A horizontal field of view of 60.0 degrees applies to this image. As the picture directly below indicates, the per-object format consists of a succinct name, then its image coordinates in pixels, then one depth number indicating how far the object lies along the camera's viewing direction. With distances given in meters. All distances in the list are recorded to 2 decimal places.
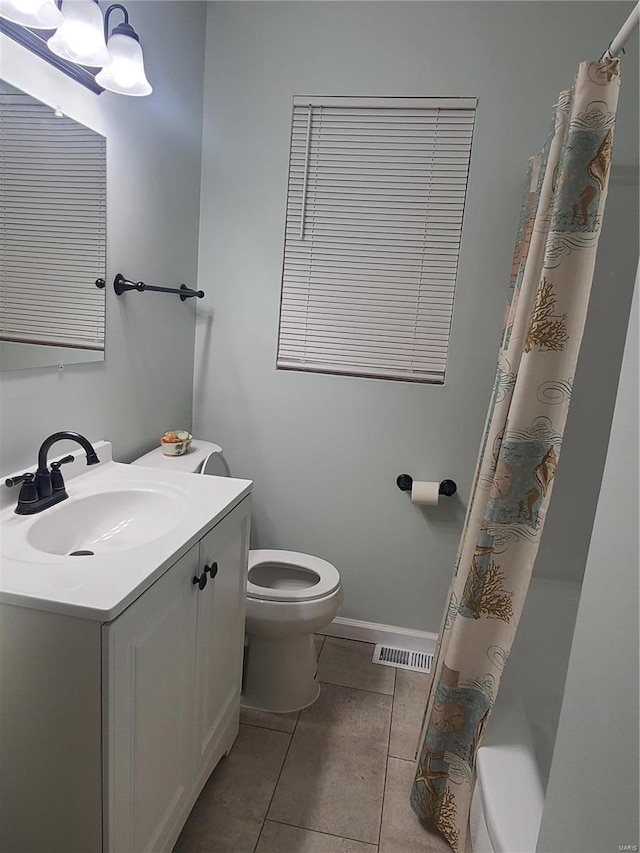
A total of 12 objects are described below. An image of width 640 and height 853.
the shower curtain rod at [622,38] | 1.23
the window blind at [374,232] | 2.15
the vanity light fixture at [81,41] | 1.20
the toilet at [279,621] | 1.93
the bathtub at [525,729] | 1.21
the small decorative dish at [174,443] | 2.05
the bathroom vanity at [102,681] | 0.99
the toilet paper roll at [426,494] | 2.26
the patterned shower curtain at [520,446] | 1.32
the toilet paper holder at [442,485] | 2.29
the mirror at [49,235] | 1.32
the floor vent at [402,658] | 2.35
